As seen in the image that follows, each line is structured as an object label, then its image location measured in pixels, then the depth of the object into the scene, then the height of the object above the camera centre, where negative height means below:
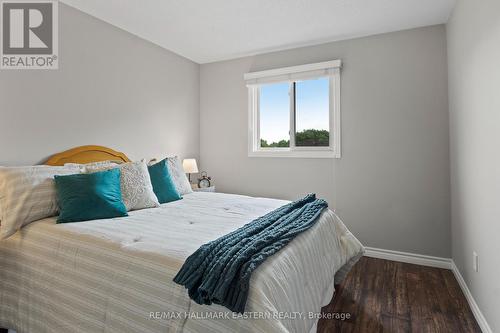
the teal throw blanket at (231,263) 1.10 -0.40
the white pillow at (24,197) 1.84 -0.19
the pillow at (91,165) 2.37 +0.03
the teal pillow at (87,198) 1.92 -0.21
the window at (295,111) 3.39 +0.75
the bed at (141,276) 1.19 -0.56
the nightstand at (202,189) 3.54 -0.26
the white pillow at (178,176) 2.98 -0.08
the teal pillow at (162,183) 2.62 -0.14
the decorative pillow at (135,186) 2.28 -0.14
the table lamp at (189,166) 3.71 +0.03
